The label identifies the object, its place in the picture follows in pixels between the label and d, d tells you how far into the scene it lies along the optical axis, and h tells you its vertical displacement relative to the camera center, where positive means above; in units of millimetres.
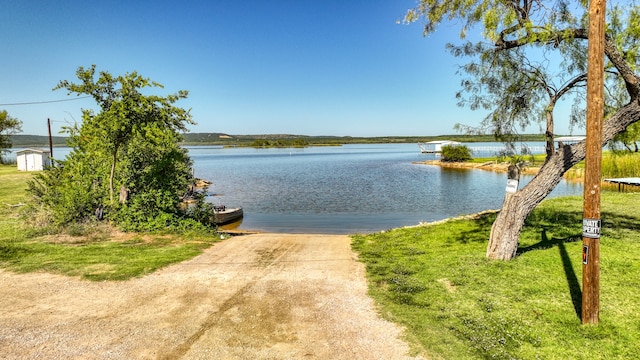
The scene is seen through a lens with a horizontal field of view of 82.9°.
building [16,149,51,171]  45406 -245
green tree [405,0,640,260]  8488 +2508
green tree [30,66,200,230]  14398 -375
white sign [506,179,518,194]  9758 -1034
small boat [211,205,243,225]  27859 -4843
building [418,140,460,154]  103350 +1050
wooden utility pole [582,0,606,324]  5949 +15
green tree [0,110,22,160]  60222 +5219
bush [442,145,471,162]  76812 -920
